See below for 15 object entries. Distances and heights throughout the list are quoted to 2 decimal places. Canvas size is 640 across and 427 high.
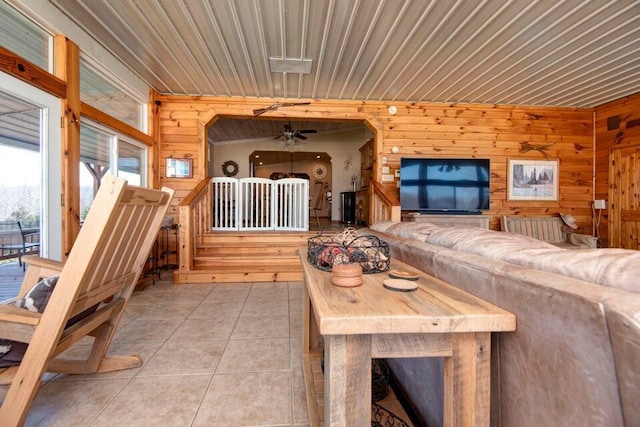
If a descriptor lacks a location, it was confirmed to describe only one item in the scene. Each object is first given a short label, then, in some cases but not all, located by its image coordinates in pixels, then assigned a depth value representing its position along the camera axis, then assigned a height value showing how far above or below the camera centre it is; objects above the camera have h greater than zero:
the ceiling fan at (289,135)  6.81 +1.82
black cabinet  8.29 +0.08
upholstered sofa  0.52 -0.25
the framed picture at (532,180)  4.94 +0.51
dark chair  2.13 -0.24
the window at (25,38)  2.12 +1.37
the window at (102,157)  3.05 +0.63
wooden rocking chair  1.14 -0.37
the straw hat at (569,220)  4.67 -0.17
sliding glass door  2.12 +0.40
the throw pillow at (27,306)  1.23 -0.42
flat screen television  4.71 +0.40
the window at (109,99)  3.01 +1.34
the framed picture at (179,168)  4.50 +0.65
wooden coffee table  0.70 -0.34
